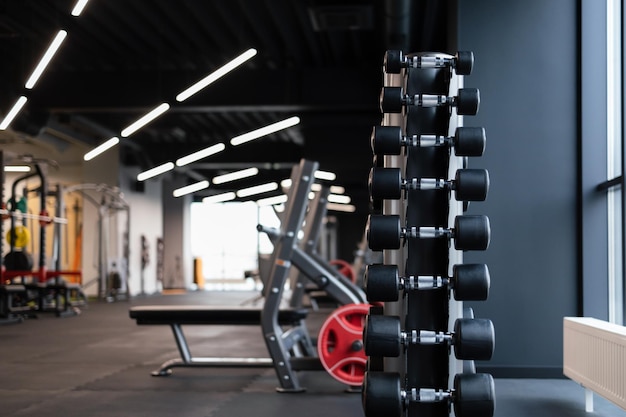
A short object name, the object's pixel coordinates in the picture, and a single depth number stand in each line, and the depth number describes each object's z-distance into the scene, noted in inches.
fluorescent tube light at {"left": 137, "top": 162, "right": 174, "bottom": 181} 478.3
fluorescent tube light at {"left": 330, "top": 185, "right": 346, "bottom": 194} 663.5
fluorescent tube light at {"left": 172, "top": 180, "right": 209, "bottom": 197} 655.1
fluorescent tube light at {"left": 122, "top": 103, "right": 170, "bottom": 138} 321.0
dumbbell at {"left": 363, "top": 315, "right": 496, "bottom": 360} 106.3
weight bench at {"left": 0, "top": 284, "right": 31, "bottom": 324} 362.6
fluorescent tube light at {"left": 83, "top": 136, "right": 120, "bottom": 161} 394.7
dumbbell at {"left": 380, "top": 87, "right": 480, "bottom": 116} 113.7
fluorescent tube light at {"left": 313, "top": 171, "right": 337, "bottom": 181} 499.3
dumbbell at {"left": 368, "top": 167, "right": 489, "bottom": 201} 109.0
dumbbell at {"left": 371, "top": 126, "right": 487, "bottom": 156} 111.4
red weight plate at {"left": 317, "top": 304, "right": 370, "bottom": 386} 182.7
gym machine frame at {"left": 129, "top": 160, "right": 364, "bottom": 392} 183.2
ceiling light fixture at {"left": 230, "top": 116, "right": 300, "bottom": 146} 375.9
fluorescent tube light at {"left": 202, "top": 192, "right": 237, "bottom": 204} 804.3
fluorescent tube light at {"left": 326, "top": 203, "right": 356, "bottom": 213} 895.9
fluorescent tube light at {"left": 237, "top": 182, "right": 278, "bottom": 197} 714.8
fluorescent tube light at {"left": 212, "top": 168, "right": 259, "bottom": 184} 637.3
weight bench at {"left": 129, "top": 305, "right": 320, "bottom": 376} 195.3
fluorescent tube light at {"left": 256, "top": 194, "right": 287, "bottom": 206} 807.3
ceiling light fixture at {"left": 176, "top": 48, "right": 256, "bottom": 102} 270.7
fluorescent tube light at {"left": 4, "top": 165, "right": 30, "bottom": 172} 484.4
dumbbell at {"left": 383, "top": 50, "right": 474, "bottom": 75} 113.7
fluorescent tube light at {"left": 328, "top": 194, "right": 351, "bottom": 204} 766.6
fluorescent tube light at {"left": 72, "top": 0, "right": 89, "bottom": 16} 211.7
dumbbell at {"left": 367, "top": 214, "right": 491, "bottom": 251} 108.0
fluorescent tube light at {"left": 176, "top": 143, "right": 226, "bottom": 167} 433.9
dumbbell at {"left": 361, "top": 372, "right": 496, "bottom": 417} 105.9
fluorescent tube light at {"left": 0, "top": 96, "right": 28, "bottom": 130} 306.0
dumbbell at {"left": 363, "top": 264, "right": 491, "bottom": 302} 107.3
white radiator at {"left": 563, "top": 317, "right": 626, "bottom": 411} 134.5
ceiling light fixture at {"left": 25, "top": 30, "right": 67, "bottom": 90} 242.4
